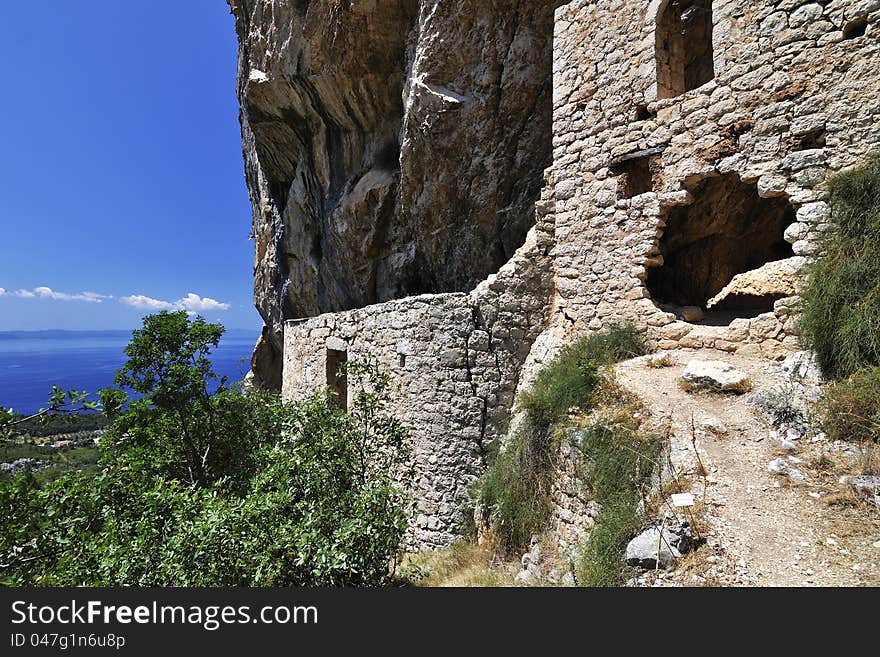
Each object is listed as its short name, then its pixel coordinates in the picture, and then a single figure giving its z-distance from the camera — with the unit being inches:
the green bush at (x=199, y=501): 144.7
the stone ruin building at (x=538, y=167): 195.6
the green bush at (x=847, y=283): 143.5
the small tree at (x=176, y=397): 227.6
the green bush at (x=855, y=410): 126.3
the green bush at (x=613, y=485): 129.1
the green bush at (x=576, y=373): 188.1
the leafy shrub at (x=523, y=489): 183.2
